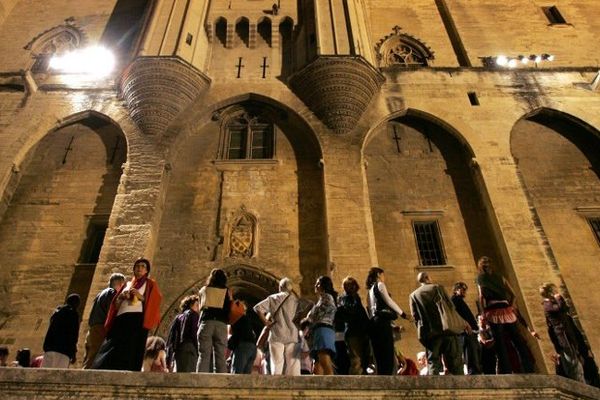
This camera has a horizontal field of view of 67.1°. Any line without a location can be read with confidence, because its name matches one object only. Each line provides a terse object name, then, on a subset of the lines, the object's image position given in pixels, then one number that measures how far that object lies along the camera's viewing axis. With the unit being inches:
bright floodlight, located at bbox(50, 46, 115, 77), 555.8
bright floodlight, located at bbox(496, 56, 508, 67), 556.4
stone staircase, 155.0
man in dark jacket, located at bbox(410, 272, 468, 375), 196.2
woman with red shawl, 172.1
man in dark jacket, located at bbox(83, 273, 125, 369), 198.4
